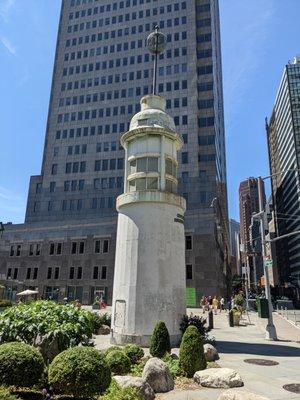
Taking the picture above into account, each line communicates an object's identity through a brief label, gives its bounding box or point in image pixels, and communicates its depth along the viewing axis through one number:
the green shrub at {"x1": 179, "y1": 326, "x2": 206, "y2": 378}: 12.65
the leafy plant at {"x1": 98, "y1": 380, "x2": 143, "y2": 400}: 8.99
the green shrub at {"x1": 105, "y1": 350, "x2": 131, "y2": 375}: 12.47
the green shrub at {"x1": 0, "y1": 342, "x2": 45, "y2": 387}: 9.02
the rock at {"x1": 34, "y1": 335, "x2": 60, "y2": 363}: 12.16
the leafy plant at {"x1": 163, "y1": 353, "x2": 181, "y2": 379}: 12.78
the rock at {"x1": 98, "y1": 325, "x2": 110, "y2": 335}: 25.62
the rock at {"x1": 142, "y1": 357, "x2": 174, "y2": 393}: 10.99
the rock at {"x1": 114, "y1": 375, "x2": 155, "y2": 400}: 9.77
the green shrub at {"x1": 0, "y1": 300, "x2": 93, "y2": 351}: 12.22
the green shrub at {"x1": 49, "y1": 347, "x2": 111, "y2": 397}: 8.88
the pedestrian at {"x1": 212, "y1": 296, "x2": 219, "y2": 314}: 46.50
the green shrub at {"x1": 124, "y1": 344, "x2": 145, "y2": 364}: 14.28
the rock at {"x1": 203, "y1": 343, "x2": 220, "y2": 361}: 15.20
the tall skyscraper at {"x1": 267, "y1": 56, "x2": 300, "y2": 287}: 120.12
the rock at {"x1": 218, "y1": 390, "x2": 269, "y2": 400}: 7.88
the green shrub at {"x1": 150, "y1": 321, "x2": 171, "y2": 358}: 15.00
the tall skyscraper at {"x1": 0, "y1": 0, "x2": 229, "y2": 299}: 73.81
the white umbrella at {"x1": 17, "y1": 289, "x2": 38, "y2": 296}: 43.39
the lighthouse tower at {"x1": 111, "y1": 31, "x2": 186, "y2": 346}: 19.61
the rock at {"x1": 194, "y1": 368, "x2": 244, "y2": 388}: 11.29
